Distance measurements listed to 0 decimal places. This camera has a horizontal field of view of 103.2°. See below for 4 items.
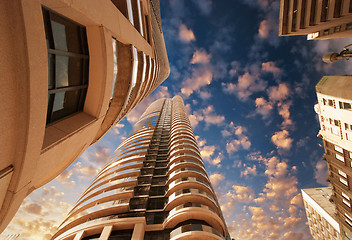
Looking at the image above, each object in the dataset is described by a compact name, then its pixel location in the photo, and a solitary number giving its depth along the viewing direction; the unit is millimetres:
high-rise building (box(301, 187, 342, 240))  32031
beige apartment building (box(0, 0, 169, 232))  3725
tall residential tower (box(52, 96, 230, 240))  12320
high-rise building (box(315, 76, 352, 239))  21438
